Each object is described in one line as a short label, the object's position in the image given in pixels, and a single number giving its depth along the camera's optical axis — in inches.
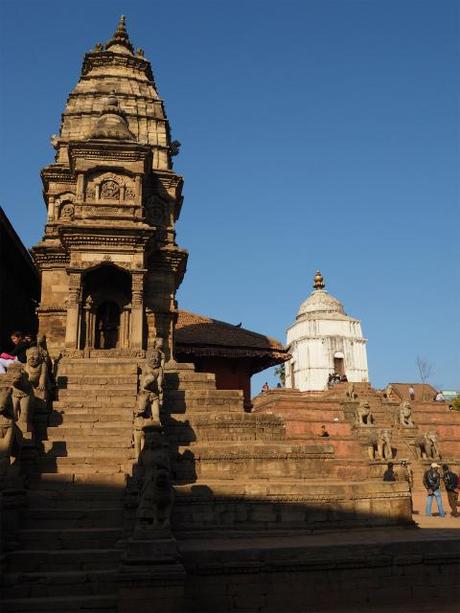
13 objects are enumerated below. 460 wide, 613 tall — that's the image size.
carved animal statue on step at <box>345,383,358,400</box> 1033.4
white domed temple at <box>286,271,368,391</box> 1947.6
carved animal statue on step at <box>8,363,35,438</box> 469.4
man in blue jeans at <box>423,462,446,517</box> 600.1
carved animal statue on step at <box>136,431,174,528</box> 323.9
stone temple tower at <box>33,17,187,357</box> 796.6
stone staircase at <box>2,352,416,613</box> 334.0
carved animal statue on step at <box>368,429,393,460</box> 655.1
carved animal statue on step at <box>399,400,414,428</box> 991.6
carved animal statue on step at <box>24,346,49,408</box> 533.6
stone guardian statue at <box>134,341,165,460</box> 466.9
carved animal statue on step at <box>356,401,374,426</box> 927.7
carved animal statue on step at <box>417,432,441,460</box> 882.0
